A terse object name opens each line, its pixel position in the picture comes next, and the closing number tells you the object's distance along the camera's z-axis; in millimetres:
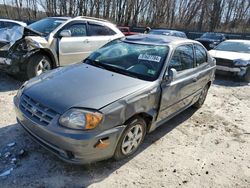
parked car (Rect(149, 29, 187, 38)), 11491
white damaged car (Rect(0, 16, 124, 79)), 4355
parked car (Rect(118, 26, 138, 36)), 14095
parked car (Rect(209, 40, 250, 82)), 6510
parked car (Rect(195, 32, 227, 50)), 13023
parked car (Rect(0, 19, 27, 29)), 8157
